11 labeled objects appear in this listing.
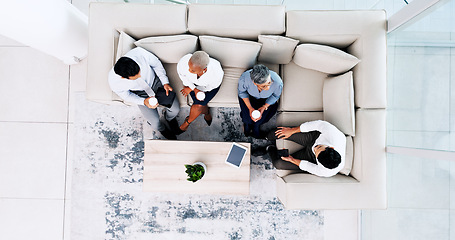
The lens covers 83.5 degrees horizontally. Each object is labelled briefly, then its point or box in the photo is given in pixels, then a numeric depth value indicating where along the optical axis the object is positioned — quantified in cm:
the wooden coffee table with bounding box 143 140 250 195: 229
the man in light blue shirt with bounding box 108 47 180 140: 180
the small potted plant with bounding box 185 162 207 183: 204
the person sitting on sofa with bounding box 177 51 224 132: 181
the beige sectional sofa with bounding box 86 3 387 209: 215
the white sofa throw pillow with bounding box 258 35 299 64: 216
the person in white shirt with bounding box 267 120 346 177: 190
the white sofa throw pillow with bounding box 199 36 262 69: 216
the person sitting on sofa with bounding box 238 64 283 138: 185
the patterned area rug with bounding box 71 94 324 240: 278
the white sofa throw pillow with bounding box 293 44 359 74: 214
